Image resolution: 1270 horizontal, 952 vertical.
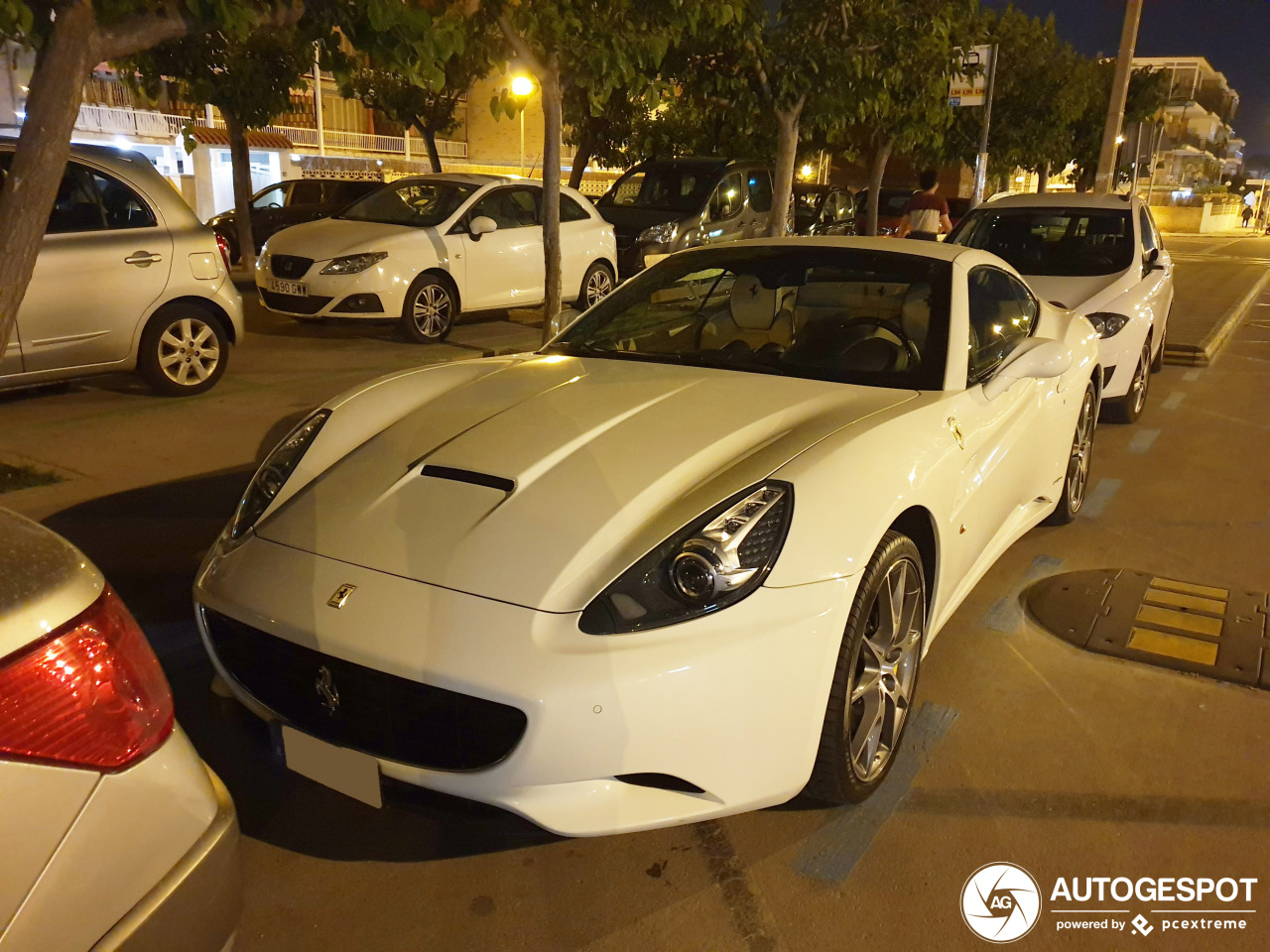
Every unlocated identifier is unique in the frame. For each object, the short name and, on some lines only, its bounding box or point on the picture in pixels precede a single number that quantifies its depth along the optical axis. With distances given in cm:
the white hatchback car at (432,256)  986
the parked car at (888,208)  2147
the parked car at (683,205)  1340
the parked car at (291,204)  1738
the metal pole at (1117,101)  1508
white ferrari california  231
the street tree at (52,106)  495
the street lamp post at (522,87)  1291
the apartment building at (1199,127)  8338
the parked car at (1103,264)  720
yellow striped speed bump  391
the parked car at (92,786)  144
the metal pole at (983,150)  1673
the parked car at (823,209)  1700
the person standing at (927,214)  1047
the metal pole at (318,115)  3788
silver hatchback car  664
